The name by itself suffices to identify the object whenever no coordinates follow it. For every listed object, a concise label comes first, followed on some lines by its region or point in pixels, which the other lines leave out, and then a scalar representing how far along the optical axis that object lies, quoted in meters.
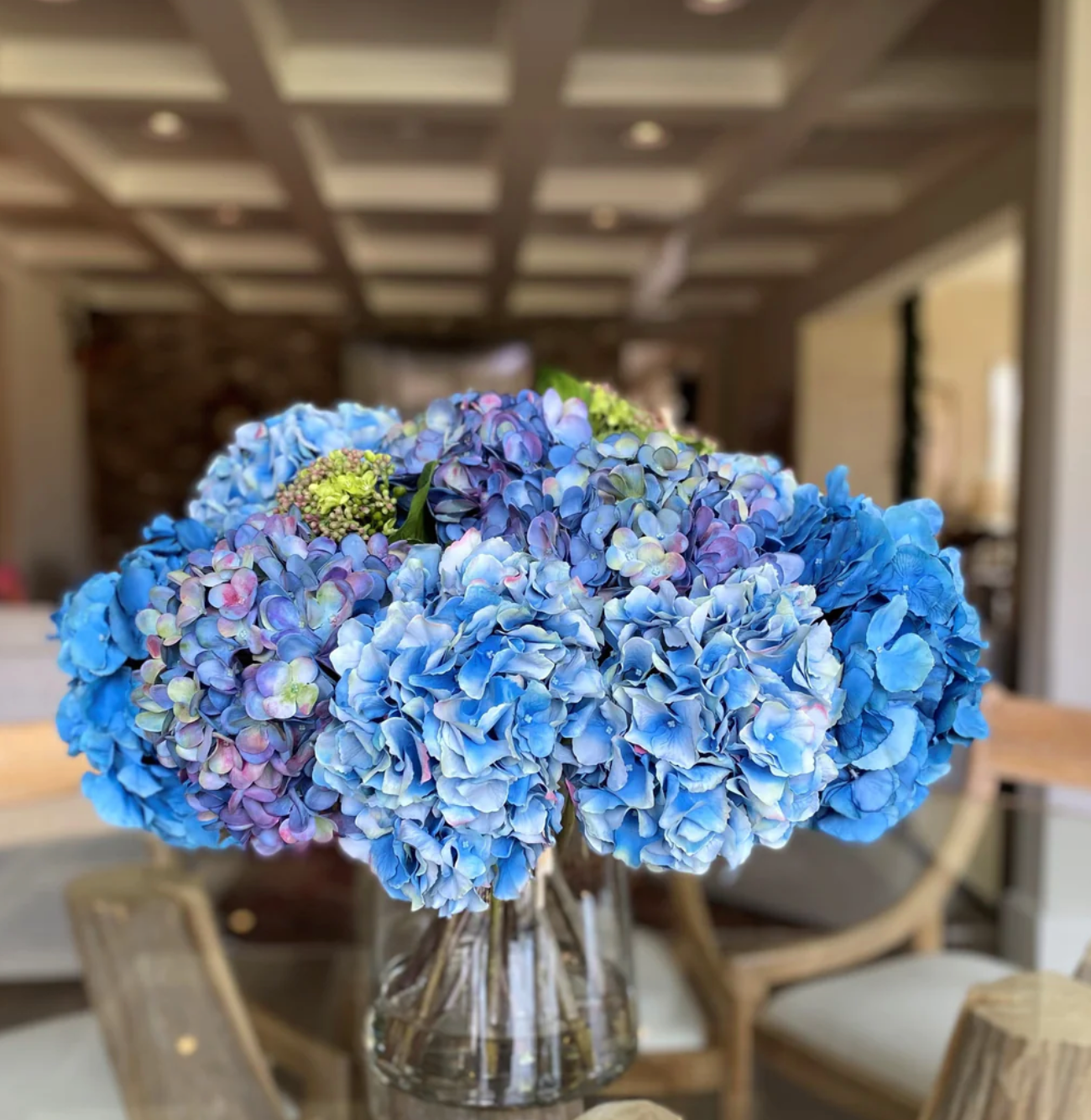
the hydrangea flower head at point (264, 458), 0.71
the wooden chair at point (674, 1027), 0.97
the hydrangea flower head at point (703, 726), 0.50
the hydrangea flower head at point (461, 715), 0.49
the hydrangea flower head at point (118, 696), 0.61
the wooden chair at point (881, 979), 1.12
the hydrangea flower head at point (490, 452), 0.58
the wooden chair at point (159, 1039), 0.94
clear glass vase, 0.67
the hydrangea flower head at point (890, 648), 0.54
